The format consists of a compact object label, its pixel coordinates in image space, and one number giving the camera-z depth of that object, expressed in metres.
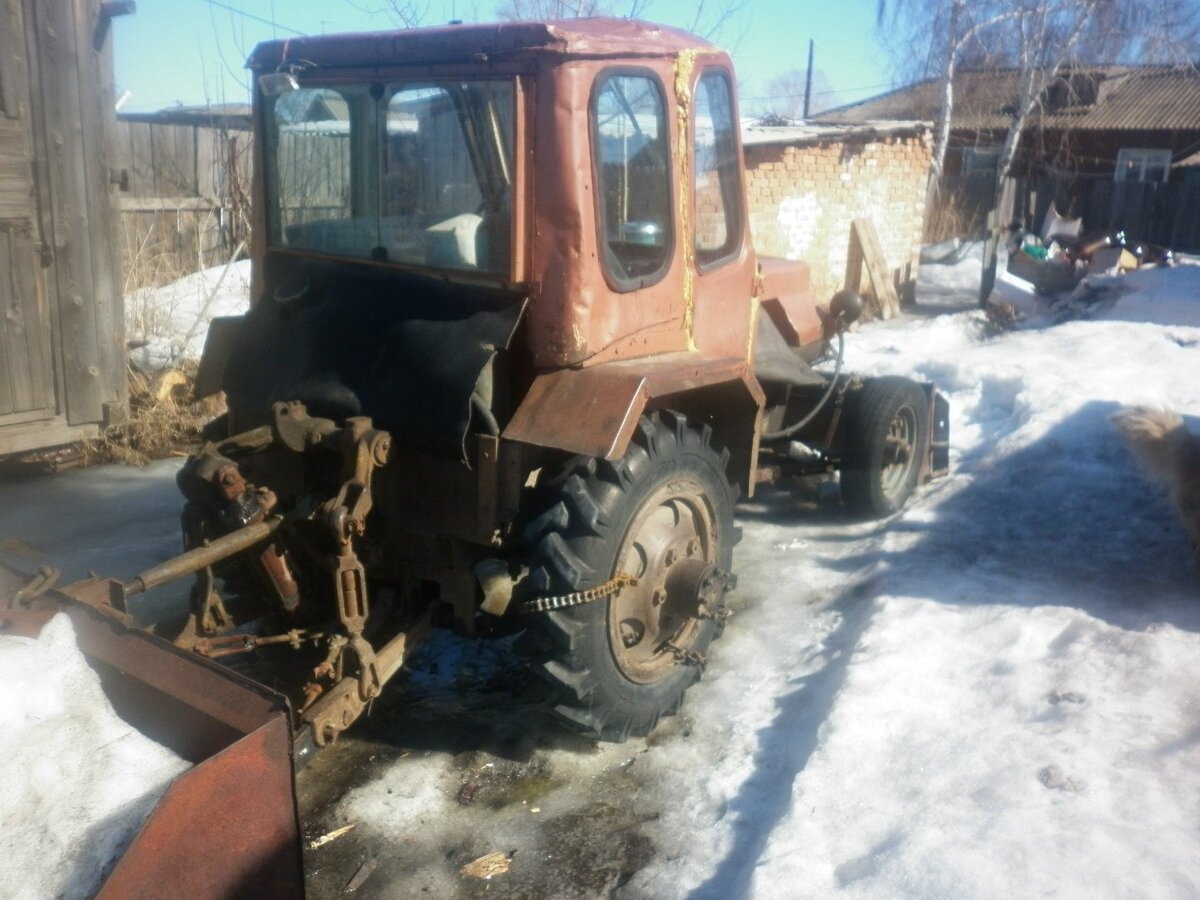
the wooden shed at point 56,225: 6.58
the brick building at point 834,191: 12.39
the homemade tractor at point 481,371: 3.31
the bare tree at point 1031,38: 20.06
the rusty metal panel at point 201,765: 2.27
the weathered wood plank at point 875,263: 13.67
